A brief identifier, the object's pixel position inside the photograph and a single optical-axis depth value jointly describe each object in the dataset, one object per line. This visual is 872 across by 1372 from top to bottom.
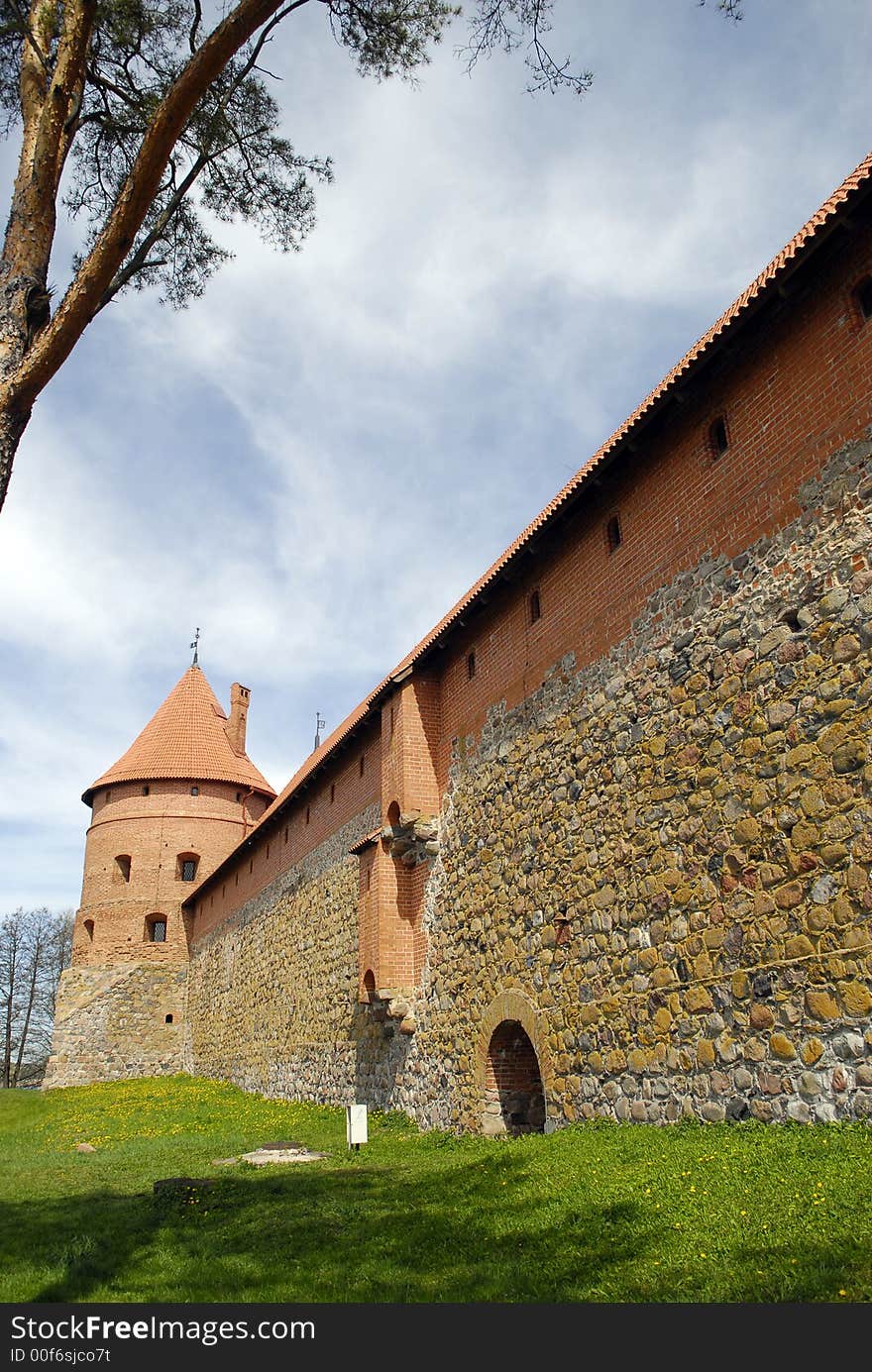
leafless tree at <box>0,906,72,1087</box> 38.12
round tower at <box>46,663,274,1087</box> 26.48
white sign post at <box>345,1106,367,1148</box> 9.77
